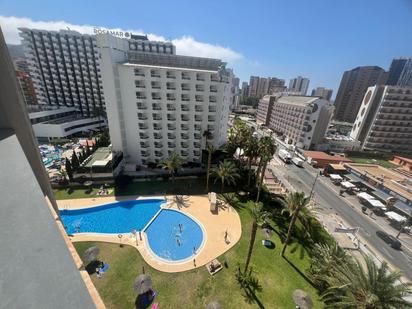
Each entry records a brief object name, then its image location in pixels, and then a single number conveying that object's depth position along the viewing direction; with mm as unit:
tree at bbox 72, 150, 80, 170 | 48419
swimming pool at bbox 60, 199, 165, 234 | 35406
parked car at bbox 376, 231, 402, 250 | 36906
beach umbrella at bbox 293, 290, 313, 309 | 23078
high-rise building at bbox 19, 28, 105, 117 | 89750
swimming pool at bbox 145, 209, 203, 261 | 31469
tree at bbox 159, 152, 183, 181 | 45938
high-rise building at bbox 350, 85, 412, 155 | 76500
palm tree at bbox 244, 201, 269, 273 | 23094
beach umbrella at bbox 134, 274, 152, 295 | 23100
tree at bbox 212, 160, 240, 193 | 43844
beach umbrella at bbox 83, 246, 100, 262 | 27278
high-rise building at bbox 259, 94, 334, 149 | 76375
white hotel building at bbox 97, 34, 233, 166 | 48375
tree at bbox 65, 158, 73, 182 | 45469
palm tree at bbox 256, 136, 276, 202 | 40219
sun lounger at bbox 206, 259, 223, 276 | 28320
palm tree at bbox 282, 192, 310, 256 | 28844
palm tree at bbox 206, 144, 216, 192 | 44141
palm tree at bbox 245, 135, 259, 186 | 44812
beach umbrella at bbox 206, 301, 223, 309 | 22078
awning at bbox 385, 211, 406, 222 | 40562
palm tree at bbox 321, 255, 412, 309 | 18109
